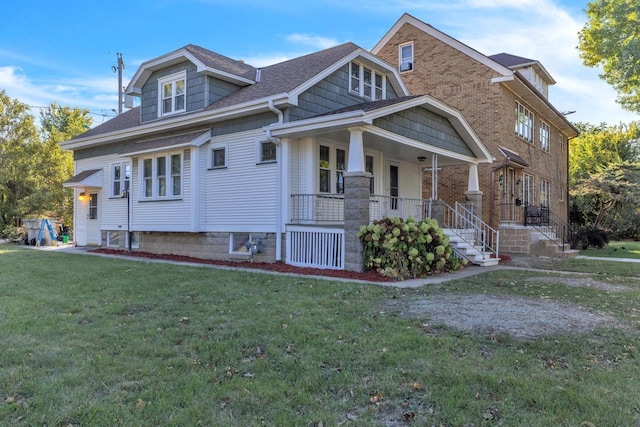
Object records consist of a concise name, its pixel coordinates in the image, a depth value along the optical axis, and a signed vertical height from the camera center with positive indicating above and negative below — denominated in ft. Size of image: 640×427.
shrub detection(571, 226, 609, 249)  61.47 -2.26
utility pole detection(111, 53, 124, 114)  95.81 +31.47
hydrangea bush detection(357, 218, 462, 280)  29.45 -1.75
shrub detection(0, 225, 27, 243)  61.77 -2.09
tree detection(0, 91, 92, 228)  67.36 +7.46
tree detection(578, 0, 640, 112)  44.11 +20.06
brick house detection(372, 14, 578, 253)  50.11 +13.64
